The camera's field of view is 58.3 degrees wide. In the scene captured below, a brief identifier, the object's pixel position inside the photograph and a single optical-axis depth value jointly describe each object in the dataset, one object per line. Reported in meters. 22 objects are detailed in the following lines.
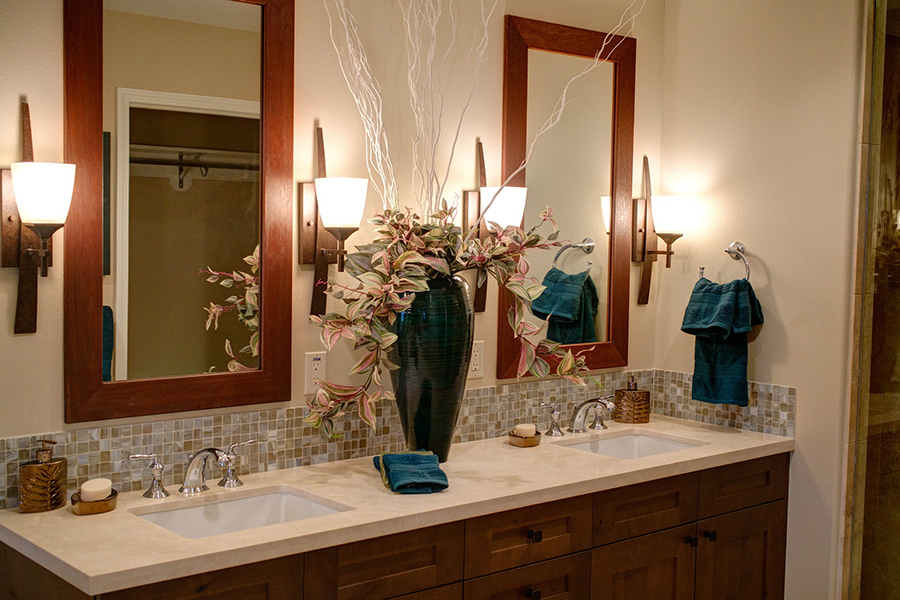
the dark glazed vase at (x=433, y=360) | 2.25
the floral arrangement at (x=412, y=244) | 2.13
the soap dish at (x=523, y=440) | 2.62
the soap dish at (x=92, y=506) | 1.86
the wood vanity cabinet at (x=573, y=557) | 1.74
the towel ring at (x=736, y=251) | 2.93
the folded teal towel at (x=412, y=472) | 2.03
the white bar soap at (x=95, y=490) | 1.86
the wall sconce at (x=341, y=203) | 2.27
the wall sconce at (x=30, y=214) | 1.85
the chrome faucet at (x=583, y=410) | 2.88
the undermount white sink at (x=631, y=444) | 2.86
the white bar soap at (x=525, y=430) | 2.63
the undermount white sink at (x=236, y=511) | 1.98
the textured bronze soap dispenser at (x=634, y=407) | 3.04
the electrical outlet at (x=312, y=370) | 2.37
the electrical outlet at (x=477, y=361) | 2.72
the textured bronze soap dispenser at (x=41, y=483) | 1.86
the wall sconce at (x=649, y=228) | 3.09
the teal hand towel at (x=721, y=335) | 2.82
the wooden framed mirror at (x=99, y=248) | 1.97
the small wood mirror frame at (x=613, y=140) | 2.76
